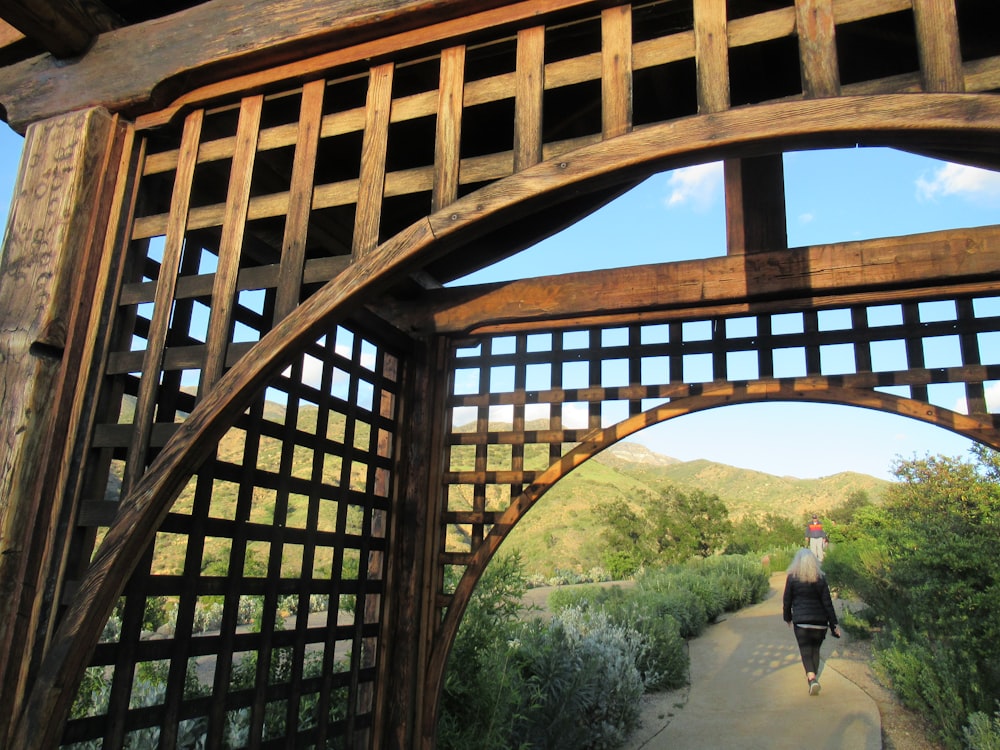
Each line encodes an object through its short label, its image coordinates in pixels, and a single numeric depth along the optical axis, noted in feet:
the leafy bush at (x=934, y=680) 15.83
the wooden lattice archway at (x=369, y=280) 5.80
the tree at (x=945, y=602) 15.92
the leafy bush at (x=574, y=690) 16.17
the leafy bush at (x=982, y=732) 12.97
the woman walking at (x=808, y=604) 18.06
